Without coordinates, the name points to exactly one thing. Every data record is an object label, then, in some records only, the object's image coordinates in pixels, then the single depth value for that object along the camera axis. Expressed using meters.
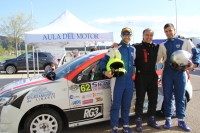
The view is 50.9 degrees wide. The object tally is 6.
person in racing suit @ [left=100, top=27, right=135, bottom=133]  3.77
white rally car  3.51
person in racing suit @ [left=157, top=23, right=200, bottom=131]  4.13
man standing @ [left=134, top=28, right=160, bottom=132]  3.96
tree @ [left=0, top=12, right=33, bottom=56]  30.06
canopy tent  8.05
